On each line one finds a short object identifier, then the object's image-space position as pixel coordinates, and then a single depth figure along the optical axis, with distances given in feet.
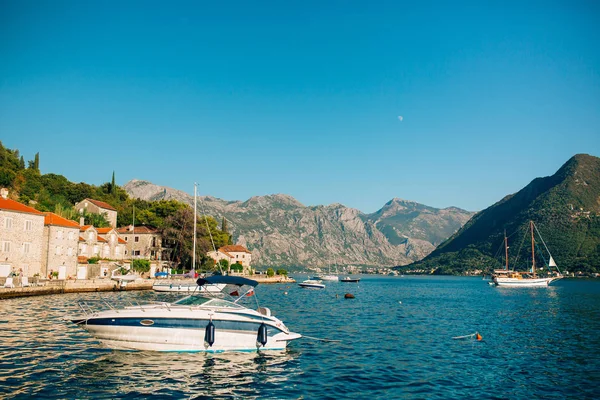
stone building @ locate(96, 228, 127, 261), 283.16
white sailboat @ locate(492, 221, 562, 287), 382.83
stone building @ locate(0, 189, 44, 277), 179.63
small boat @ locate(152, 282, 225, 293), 212.43
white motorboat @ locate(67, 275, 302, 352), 68.85
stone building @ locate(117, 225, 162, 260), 347.77
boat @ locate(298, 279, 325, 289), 341.54
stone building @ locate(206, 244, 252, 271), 429.67
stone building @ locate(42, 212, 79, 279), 207.92
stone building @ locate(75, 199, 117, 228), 345.39
